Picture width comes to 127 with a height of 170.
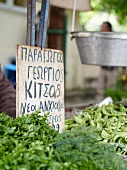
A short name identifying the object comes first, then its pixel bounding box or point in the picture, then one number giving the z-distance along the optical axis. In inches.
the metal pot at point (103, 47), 112.3
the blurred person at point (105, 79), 314.0
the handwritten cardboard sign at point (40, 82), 95.4
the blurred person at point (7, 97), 116.0
